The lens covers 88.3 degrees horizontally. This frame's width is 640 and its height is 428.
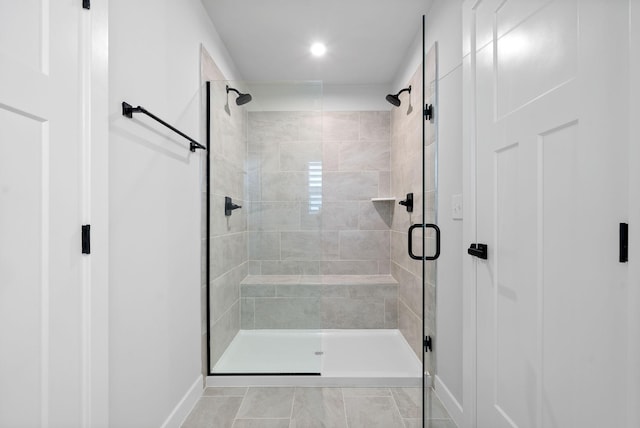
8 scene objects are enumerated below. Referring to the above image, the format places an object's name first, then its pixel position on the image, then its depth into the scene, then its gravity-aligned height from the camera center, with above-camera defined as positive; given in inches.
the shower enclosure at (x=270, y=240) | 87.9 -7.5
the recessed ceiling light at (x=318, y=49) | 106.3 +54.2
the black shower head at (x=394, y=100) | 107.6 +37.3
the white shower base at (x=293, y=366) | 86.0 -41.7
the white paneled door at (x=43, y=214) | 30.0 -0.1
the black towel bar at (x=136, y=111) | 50.1 +16.0
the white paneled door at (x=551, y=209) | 31.3 +0.4
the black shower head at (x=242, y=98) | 89.3 +31.1
